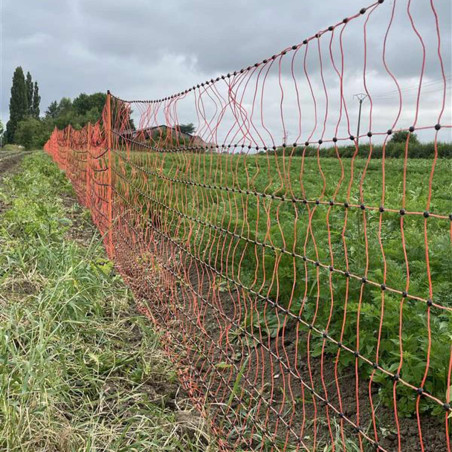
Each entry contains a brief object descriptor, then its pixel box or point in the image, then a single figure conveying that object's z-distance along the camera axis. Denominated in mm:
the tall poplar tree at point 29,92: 84256
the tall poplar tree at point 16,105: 71938
